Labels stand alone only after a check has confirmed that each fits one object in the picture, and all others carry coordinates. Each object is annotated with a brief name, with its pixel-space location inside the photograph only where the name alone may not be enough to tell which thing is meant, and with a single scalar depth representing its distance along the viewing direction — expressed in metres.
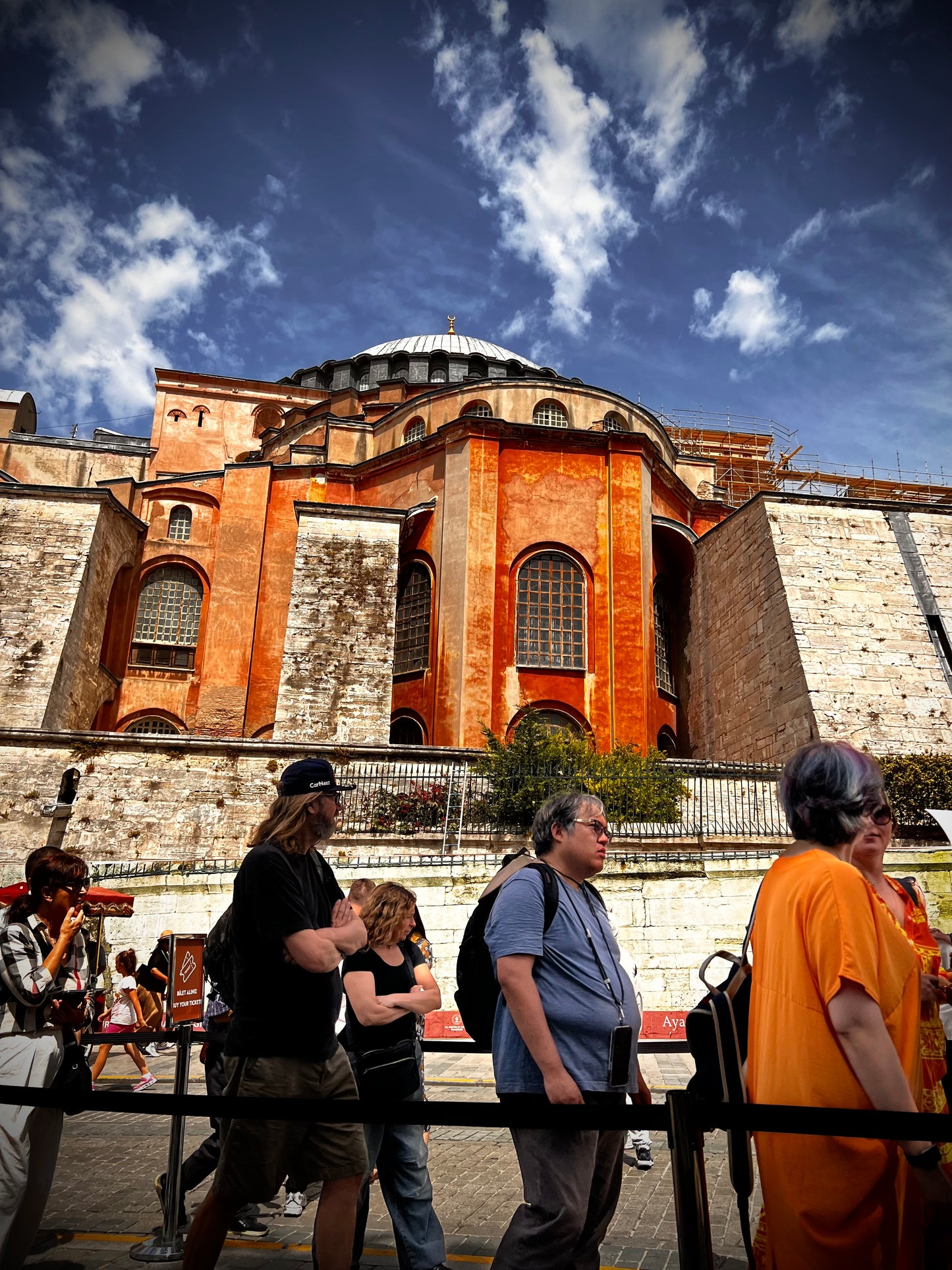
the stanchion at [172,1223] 3.63
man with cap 2.77
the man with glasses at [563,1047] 2.57
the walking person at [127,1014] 7.96
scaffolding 32.53
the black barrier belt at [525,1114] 1.98
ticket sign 4.86
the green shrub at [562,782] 13.70
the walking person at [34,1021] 3.38
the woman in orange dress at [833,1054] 2.08
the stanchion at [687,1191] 2.13
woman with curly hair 3.41
